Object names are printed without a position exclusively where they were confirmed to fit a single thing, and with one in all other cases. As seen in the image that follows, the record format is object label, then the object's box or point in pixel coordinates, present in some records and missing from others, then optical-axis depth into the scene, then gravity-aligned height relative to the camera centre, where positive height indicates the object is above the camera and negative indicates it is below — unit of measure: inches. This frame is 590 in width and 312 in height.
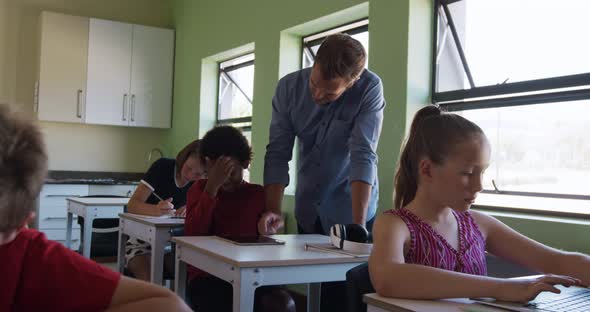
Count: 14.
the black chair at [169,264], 118.3 -20.3
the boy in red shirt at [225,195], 92.0 -5.0
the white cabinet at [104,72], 222.4 +33.4
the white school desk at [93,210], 165.5 -14.5
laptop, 45.5 -10.2
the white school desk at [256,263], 67.9 -11.8
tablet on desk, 81.1 -10.6
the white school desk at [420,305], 45.2 -10.4
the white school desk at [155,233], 113.1 -14.2
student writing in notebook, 127.0 -7.2
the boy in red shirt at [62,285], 31.8 -6.8
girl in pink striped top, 50.6 -5.6
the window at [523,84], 101.8 +16.7
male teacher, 84.5 +3.9
